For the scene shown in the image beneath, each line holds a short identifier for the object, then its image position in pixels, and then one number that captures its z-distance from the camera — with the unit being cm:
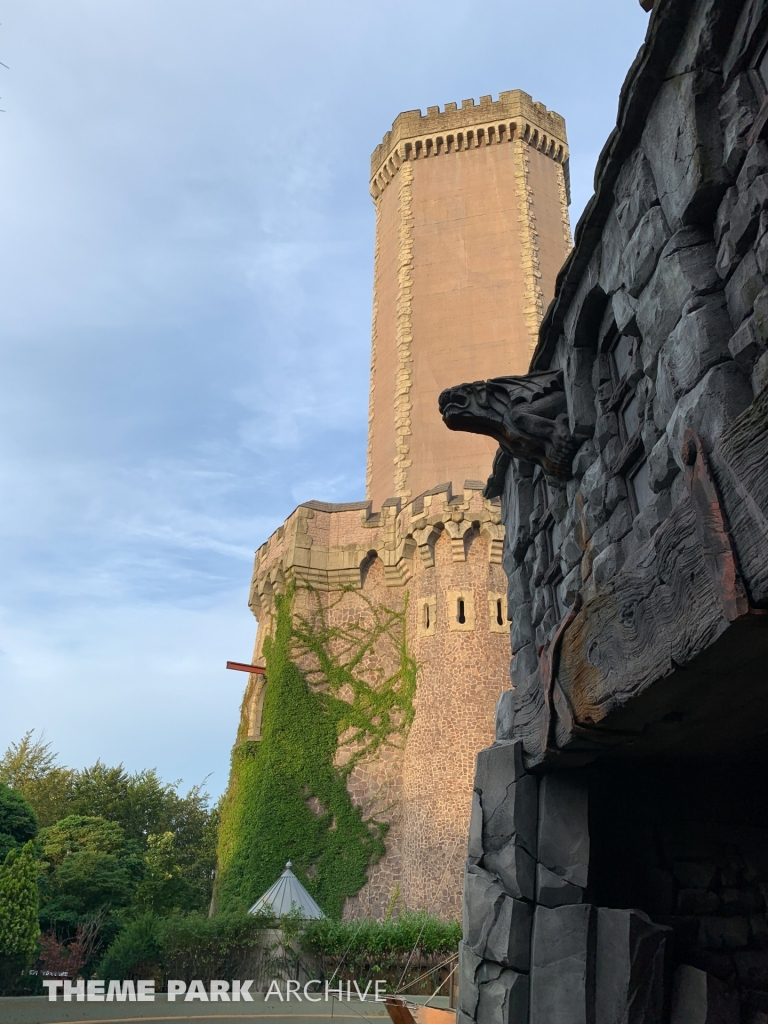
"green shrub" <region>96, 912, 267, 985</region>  1373
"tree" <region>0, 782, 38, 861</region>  2005
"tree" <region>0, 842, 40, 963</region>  1572
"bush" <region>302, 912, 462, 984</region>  1409
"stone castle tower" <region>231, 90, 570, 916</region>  1784
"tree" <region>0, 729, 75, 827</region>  3103
